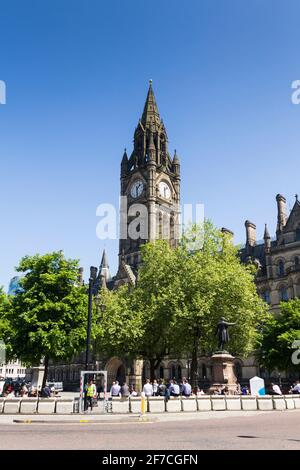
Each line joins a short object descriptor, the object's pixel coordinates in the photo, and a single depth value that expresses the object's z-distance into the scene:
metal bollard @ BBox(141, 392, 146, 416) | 19.12
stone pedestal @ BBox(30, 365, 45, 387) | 39.56
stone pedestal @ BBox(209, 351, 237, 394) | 28.88
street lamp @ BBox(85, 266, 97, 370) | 22.80
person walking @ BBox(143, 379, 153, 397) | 26.34
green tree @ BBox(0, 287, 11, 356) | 38.22
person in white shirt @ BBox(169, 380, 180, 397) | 26.62
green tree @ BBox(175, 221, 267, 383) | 37.19
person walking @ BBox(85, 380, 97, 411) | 23.39
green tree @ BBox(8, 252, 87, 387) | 35.56
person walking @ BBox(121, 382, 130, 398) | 34.03
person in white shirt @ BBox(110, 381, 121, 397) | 29.69
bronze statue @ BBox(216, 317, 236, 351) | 29.73
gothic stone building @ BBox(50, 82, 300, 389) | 55.44
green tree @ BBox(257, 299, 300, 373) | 41.16
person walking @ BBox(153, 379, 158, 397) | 32.38
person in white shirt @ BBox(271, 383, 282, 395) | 30.07
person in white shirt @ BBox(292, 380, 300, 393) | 31.75
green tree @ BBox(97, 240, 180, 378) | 39.53
